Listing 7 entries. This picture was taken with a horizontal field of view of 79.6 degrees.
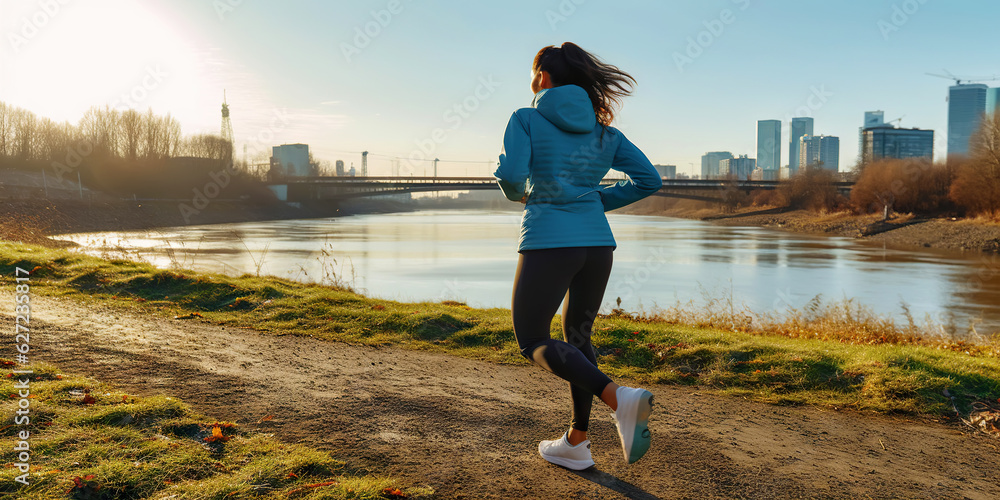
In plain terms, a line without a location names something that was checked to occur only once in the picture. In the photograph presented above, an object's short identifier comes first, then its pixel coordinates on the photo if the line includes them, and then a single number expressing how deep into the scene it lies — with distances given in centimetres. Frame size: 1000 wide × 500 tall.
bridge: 5509
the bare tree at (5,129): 5854
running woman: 235
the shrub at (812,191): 5528
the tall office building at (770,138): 8246
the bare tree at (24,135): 5934
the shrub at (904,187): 4297
